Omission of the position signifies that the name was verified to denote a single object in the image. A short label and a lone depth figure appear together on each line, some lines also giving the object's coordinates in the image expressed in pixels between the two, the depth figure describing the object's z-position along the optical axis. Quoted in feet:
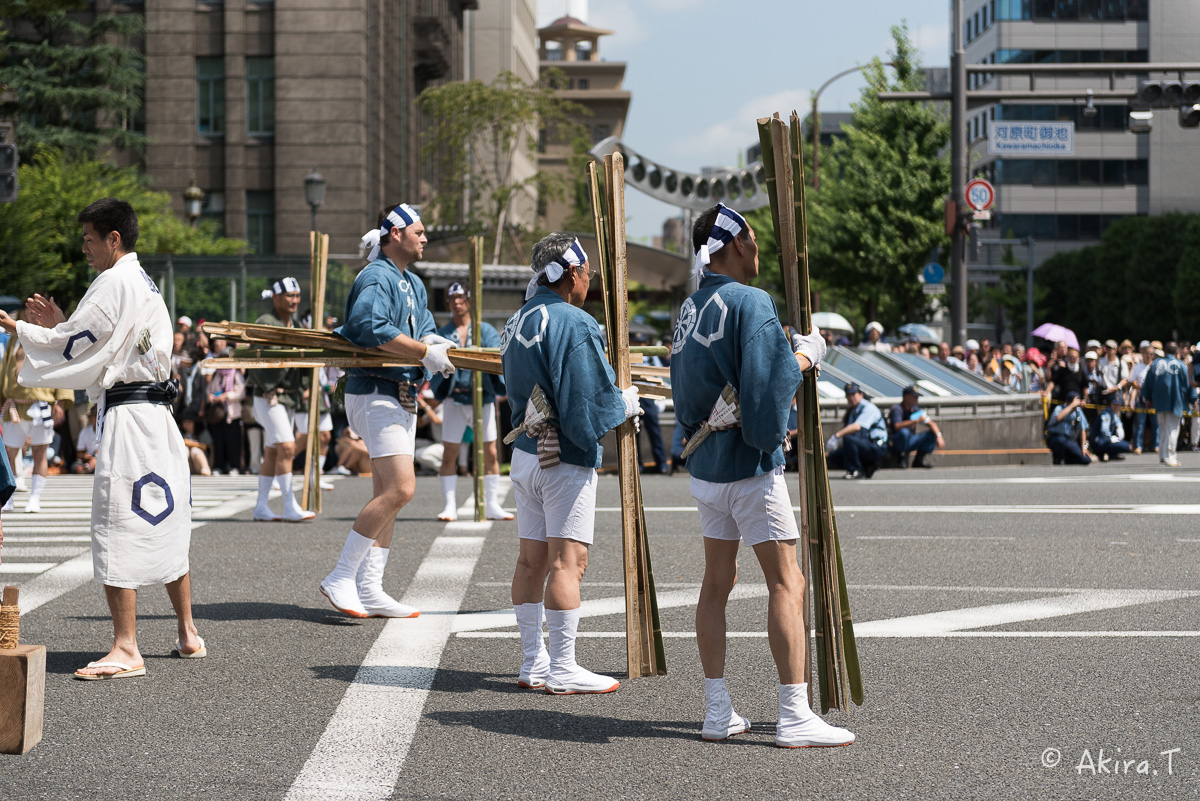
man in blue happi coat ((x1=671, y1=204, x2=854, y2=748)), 16.80
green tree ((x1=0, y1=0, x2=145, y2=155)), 121.08
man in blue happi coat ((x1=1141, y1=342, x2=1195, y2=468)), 69.00
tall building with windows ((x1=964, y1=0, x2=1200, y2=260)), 278.05
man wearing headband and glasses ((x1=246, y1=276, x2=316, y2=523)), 41.32
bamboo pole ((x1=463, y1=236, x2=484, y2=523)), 39.42
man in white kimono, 20.80
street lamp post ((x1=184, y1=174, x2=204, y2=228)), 93.09
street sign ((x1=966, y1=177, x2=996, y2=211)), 77.82
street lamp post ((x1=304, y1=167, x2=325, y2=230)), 84.53
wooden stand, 15.56
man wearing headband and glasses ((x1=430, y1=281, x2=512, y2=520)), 41.34
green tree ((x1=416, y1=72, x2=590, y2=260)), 133.90
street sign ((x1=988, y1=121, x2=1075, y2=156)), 78.69
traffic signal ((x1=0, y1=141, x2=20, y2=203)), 50.29
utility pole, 76.23
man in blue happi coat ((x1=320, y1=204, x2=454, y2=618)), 25.25
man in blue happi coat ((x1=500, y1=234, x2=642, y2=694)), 19.65
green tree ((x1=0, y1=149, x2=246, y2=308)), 97.60
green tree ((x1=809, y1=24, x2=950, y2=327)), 138.62
